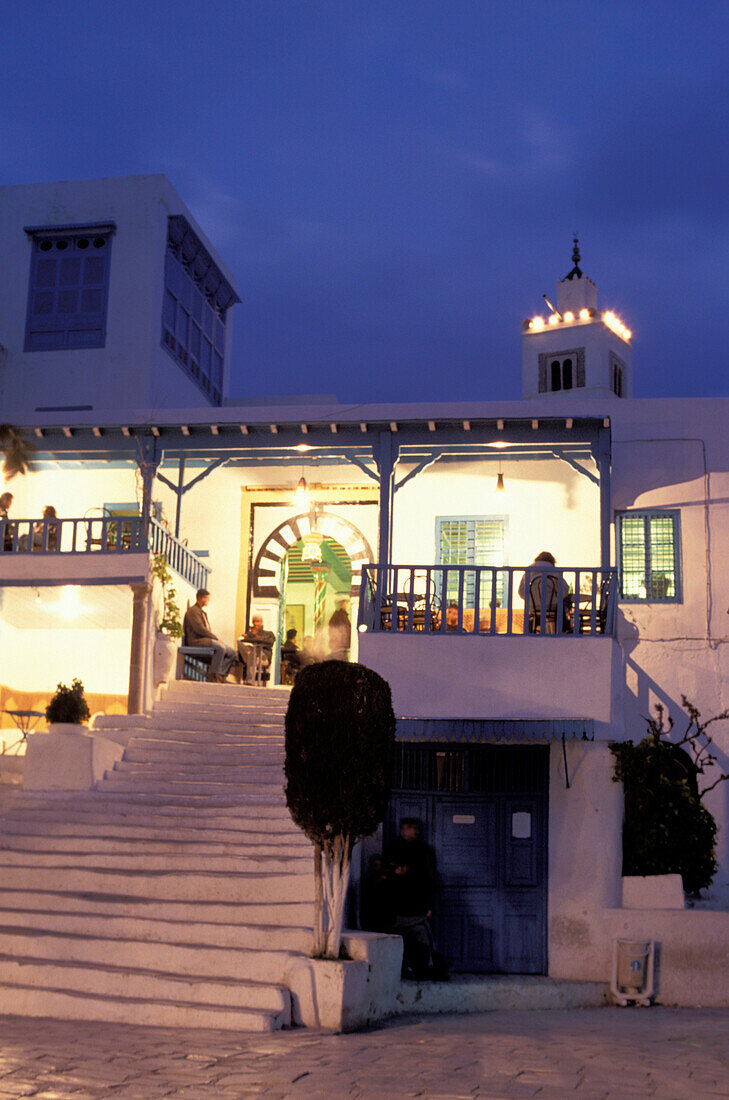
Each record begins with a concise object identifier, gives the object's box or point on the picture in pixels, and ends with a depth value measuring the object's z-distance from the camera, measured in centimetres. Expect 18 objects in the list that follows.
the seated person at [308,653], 1714
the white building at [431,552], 1144
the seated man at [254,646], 1727
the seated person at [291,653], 1720
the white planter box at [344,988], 828
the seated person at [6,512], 1625
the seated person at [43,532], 1614
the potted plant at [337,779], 865
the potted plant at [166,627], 1514
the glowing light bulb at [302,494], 1694
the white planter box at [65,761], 1272
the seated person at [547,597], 1191
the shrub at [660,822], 1146
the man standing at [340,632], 1777
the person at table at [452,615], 1413
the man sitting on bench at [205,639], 1611
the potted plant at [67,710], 1327
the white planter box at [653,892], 1112
